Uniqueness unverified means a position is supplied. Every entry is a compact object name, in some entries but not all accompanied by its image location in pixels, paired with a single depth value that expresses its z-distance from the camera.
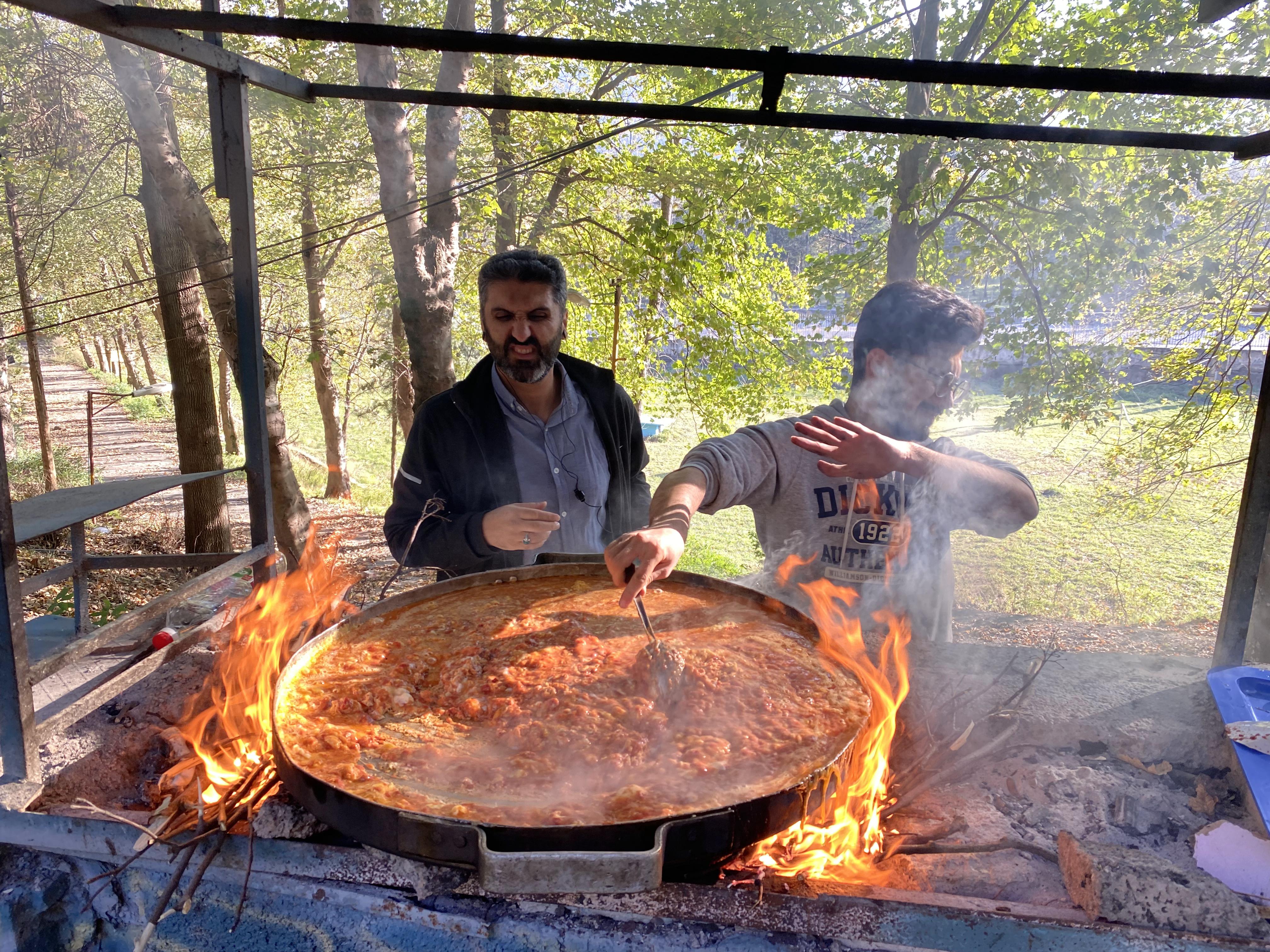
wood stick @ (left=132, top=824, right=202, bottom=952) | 1.64
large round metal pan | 1.40
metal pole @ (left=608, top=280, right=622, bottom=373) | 5.70
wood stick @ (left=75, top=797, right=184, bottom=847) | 1.77
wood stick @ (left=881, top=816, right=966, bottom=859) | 1.95
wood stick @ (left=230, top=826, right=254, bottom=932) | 1.72
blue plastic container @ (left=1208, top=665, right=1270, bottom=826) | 1.94
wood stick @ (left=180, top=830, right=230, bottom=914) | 1.69
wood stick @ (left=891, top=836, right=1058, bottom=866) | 1.87
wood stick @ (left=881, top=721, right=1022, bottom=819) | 2.12
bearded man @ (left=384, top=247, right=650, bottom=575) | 3.53
